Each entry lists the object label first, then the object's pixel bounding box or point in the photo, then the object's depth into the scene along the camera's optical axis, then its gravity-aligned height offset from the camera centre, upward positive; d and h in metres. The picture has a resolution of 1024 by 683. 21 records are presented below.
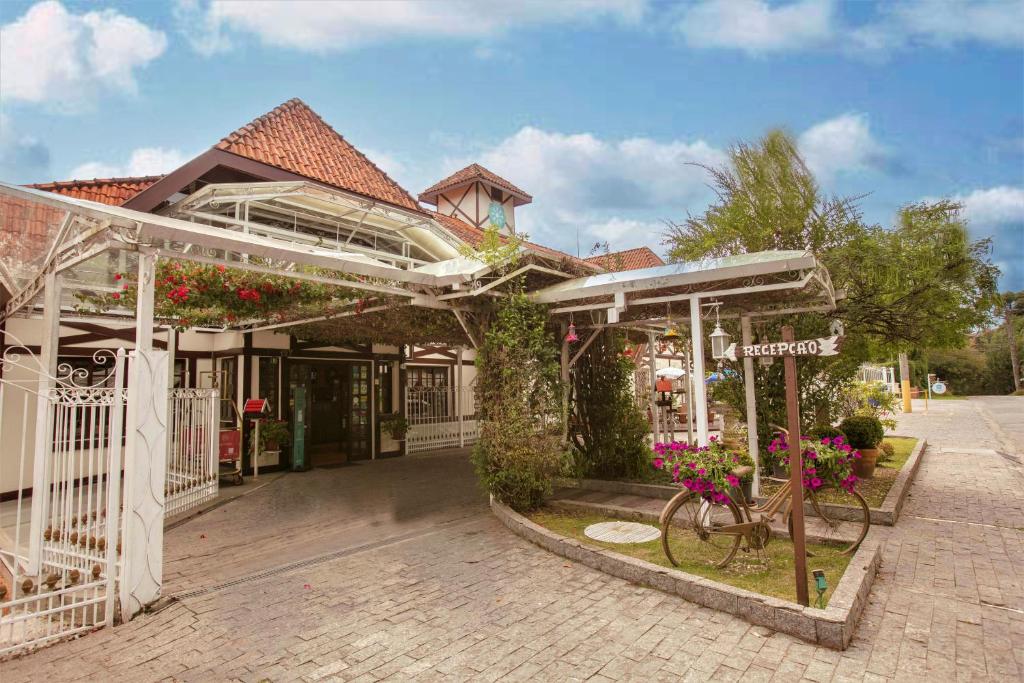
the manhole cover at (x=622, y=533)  5.08 -1.50
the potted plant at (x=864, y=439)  7.62 -0.95
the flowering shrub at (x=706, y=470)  4.14 -0.72
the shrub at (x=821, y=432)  7.08 -0.76
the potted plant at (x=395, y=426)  11.62 -0.91
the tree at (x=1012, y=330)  37.75 +2.79
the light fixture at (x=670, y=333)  6.46 +0.52
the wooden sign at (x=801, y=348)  3.51 +0.17
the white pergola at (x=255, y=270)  3.87 +1.05
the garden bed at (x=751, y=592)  3.19 -1.46
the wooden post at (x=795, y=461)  3.52 -0.58
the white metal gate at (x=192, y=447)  6.91 -0.80
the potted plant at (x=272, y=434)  9.44 -0.85
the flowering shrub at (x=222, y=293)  5.69 +1.07
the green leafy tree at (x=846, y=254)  6.61 +1.44
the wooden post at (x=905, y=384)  22.77 -0.52
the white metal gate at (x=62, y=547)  3.53 -1.26
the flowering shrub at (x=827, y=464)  4.43 -0.75
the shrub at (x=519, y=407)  5.91 -0.30
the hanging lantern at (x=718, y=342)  5.14 +0.32
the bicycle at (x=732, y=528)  4.20 -1.28
